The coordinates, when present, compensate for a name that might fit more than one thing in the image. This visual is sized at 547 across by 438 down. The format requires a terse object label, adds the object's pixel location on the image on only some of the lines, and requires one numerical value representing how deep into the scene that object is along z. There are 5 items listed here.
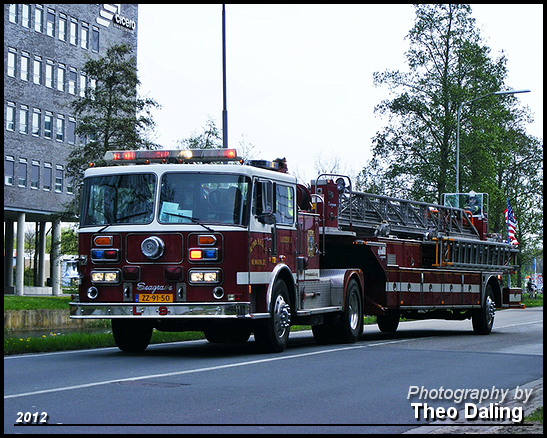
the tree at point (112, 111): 39.88
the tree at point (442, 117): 51.69
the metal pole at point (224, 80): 26.19
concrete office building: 56.16
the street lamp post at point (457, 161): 45.19
